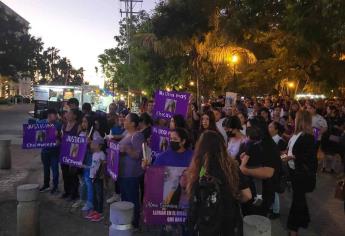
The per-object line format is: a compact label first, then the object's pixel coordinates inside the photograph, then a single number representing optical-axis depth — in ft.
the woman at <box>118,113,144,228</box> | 19.99
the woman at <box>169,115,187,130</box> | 20.58
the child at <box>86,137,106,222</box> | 22.47
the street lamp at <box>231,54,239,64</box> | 59.60
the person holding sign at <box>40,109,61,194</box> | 28.02
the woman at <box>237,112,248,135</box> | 27.36
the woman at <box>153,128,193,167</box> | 15.88
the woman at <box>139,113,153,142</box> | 23.90
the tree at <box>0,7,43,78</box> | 193.16
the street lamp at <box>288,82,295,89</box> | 90.63
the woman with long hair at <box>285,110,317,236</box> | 18.20
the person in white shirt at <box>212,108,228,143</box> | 25.34
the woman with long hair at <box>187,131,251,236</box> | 11.10
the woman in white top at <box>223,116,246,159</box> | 20.10
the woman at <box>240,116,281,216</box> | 15.43
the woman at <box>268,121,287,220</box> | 22.86
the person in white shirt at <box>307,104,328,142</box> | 33.55
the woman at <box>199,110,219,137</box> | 22.76
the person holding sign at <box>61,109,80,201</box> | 25.86
